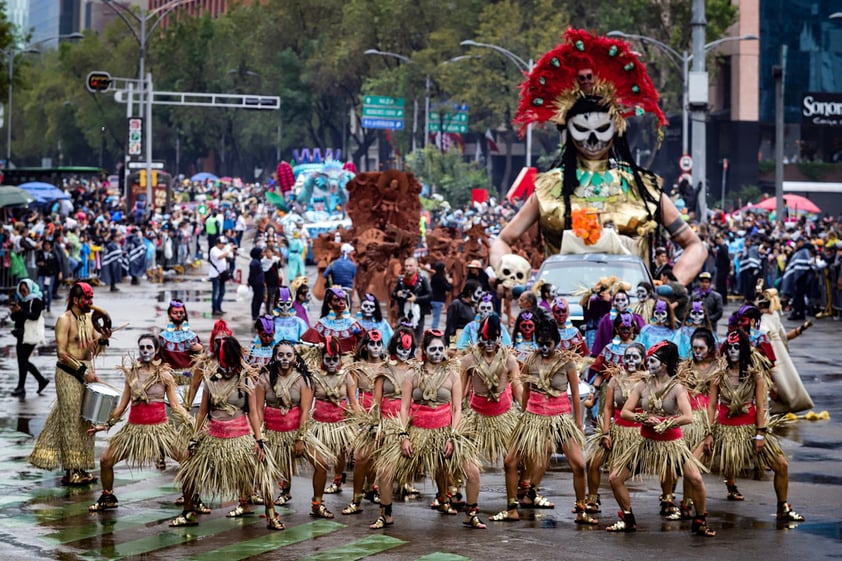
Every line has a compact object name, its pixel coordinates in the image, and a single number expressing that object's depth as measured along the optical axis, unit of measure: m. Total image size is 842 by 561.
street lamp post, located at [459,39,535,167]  59.81
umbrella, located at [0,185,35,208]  42.16
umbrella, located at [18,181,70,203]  53.66
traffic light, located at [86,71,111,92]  57.31
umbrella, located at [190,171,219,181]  96.11
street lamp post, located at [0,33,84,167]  65.94
